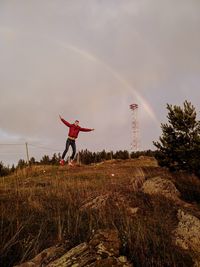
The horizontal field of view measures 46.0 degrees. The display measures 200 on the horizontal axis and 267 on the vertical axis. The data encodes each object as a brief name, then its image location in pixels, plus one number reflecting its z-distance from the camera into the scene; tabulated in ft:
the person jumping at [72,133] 46.76
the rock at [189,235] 13.61
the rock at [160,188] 20.81
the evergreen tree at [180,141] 34.41
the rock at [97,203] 17.37
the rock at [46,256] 9.47
